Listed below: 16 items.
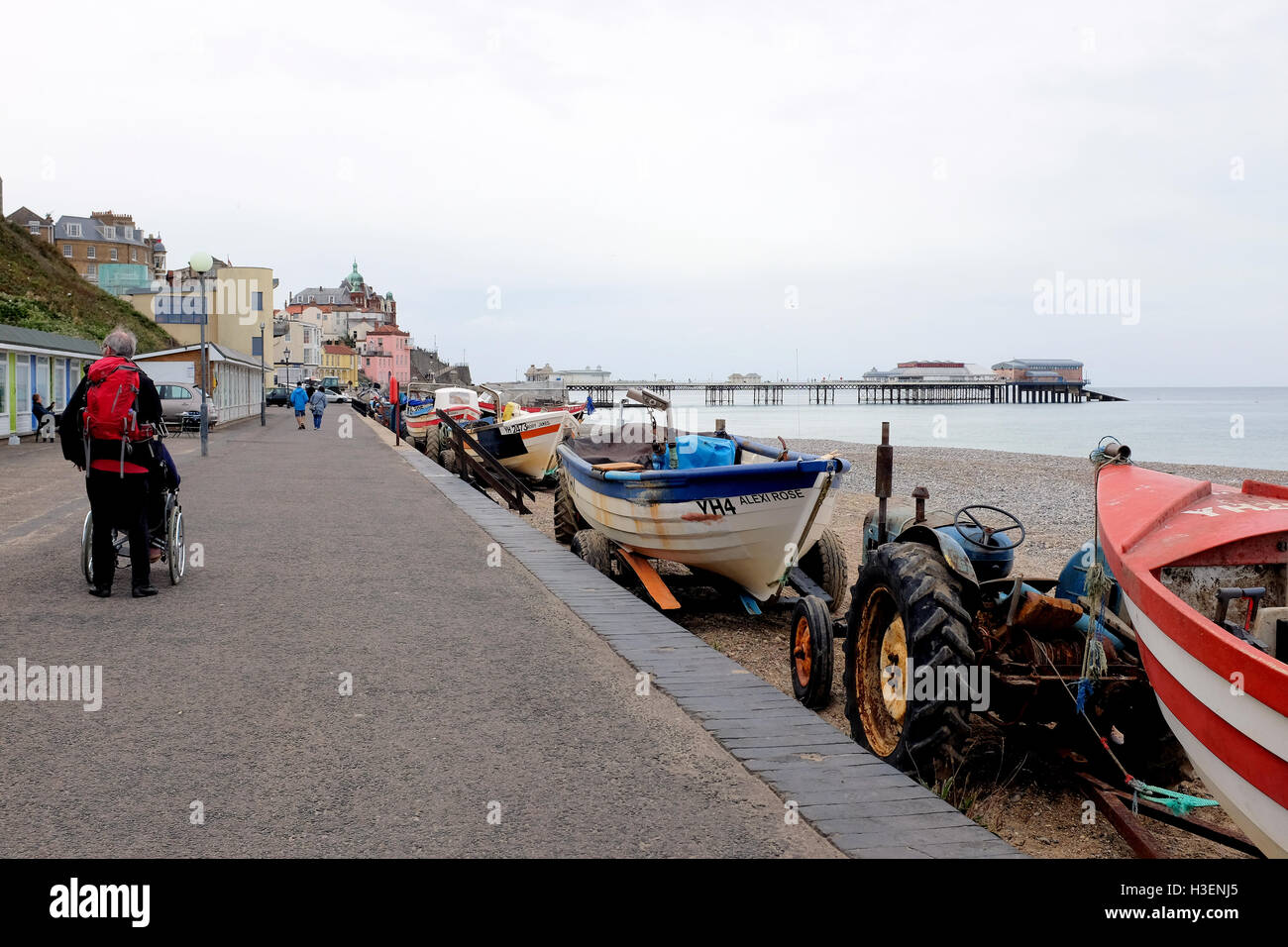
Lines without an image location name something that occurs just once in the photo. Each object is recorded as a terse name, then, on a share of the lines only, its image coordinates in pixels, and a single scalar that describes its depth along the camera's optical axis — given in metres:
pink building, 174.61
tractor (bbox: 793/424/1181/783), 5.12
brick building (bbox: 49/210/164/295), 122.31
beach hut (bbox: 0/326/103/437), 25.75
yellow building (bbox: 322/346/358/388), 160.75
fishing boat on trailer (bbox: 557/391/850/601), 8.89
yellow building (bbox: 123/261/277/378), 77.75
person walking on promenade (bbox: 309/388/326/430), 43.66
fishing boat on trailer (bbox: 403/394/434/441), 38.02
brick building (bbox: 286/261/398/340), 173.75
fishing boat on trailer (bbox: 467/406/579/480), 25.00
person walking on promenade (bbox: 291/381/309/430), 45.38
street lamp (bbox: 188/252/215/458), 24.74
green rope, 4.83
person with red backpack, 7.63
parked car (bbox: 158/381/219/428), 34.50
